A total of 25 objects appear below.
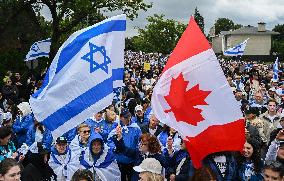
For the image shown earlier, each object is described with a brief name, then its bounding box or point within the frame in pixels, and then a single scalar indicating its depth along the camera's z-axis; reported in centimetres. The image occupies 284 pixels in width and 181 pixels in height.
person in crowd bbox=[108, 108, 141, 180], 794
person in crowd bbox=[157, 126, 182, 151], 768
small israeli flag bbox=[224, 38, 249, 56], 2248
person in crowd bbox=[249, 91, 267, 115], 1149
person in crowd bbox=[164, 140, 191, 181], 612
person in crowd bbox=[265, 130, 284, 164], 594
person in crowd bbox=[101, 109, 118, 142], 934
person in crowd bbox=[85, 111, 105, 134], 933
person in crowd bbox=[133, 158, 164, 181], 539
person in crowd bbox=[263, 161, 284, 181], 502
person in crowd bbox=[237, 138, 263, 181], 597
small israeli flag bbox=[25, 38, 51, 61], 1916
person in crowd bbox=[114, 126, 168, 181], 698
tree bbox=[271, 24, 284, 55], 10689
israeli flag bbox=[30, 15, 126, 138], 582
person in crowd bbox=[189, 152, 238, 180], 543
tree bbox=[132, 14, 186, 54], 7850
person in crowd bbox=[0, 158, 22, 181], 517
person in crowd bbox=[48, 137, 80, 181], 711
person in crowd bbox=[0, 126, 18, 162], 709
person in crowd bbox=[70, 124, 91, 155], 724
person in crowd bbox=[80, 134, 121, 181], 698
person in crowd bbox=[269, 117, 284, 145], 667
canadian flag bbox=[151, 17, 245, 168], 492
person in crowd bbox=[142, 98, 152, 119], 1073
